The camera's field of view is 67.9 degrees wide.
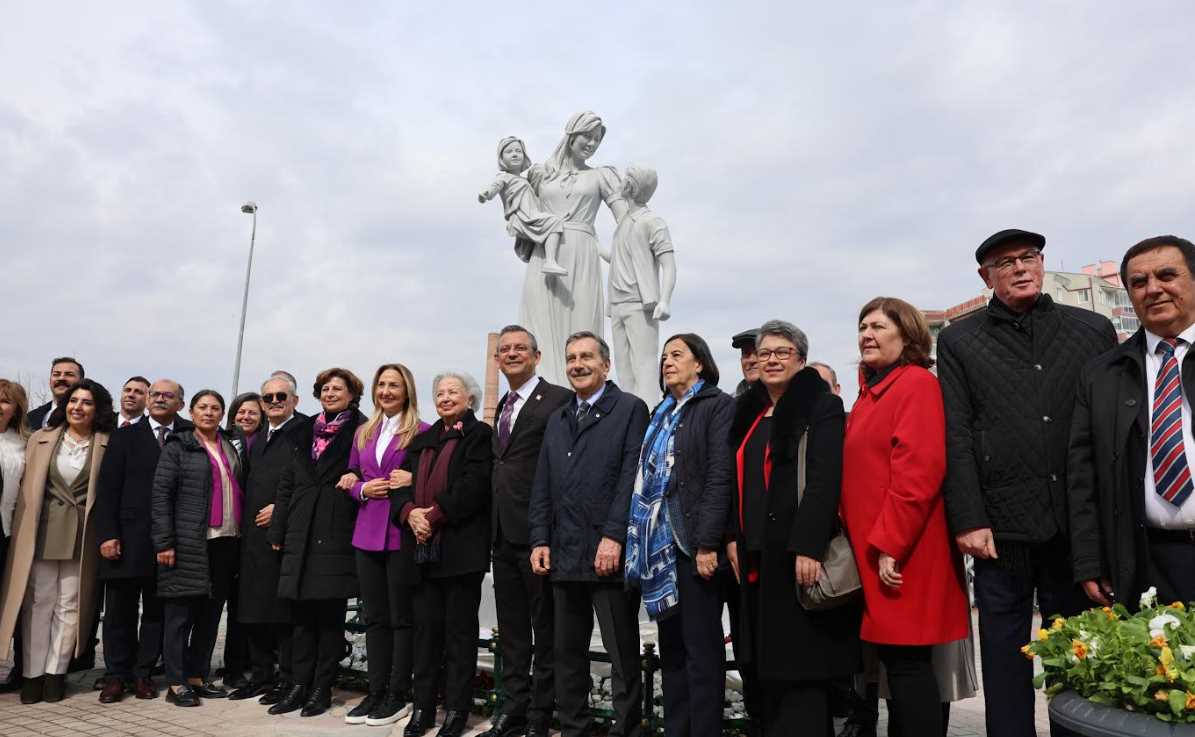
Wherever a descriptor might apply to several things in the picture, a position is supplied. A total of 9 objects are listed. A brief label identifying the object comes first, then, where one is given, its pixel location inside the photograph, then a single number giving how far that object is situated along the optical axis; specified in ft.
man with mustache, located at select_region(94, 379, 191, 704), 18.80
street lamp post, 70.64
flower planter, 6.59
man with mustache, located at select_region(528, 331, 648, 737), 13.69
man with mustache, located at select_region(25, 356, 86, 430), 21.43
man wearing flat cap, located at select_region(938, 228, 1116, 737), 10.53
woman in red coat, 10.49
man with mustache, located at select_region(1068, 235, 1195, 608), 9.39
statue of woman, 27.86
